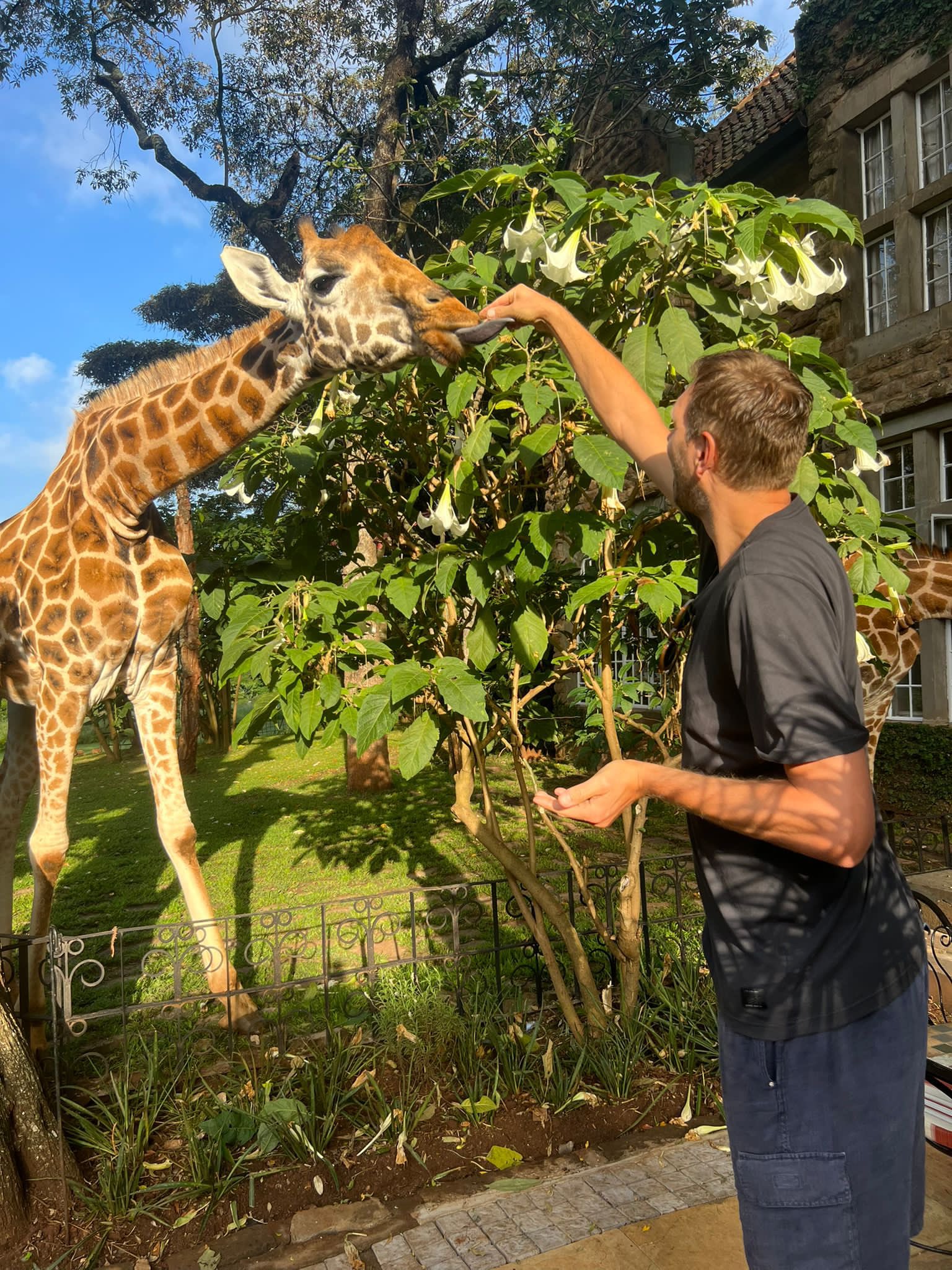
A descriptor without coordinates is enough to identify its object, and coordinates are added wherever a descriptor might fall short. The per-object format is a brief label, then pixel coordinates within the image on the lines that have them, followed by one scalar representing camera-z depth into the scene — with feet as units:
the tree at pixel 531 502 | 9.39
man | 4.85
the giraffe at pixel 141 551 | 12.95
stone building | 32.55
